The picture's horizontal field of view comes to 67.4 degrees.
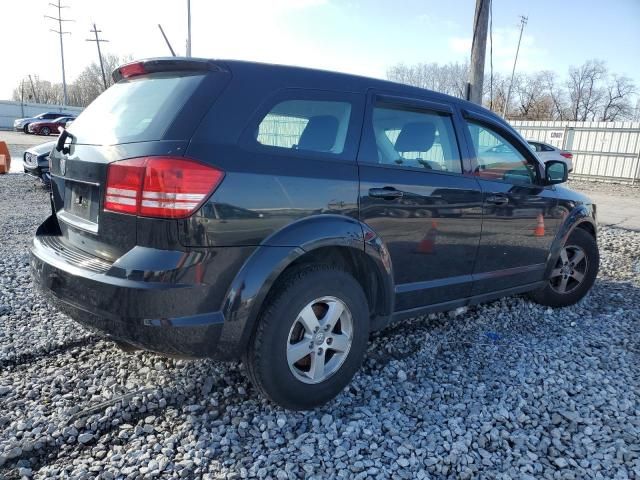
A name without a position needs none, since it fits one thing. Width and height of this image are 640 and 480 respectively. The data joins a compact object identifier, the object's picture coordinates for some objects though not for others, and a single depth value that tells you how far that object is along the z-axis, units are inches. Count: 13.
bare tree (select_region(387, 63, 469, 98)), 2007.8
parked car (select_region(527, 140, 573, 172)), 625.0
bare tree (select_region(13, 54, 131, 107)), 2785.4
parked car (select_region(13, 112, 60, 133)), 1346.0
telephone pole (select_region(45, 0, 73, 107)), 2145.7
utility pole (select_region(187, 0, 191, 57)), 692.7
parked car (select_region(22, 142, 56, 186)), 396.8
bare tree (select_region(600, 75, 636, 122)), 2486.5
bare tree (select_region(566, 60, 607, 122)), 2610.7
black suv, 86.6
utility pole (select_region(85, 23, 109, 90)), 2231.8
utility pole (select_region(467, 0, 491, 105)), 291.6
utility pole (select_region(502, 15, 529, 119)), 1816.4
